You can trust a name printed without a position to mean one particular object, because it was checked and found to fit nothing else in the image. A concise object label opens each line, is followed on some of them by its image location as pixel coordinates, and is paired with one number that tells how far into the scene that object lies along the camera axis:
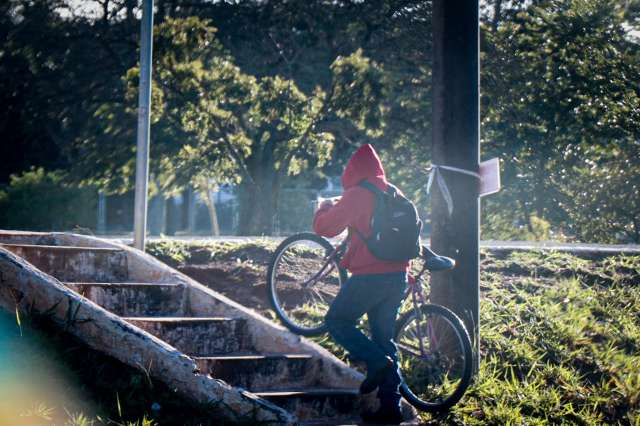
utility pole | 13.15
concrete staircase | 11.68
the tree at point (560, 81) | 33.31
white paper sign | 12.91
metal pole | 15.95
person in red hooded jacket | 11.44
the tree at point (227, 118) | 31.45
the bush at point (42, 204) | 52.22
